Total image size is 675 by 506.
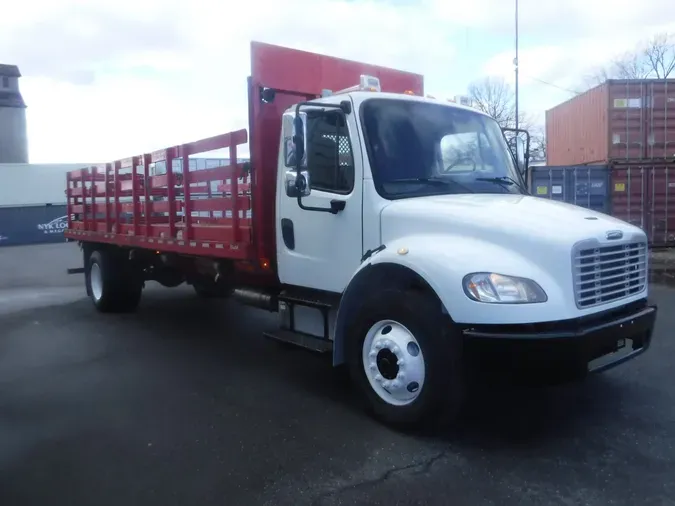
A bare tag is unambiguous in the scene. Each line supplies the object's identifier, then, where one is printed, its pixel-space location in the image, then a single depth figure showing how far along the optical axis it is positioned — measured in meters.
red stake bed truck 3.93
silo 42.34
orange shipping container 14.83
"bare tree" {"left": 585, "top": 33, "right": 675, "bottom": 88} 45.91
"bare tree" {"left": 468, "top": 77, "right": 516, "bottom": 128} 49.66
